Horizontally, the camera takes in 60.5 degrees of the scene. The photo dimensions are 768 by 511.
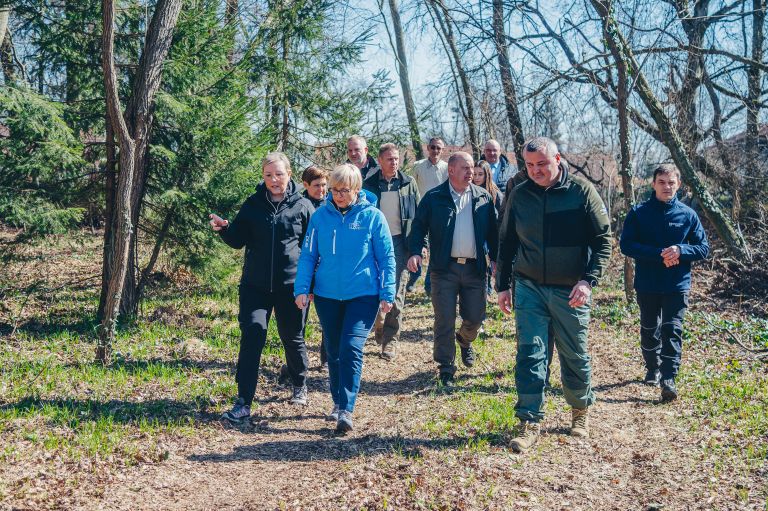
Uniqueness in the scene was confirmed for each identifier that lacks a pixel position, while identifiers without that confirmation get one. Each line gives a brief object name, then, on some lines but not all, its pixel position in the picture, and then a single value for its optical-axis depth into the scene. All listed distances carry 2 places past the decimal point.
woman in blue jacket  5.53
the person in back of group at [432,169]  9.73
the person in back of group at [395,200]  7.88
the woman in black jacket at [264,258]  5.83
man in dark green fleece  5.17
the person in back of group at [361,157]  7.63
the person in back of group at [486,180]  8.84
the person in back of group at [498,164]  9.97
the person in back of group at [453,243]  6.79
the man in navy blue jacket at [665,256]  6.48
